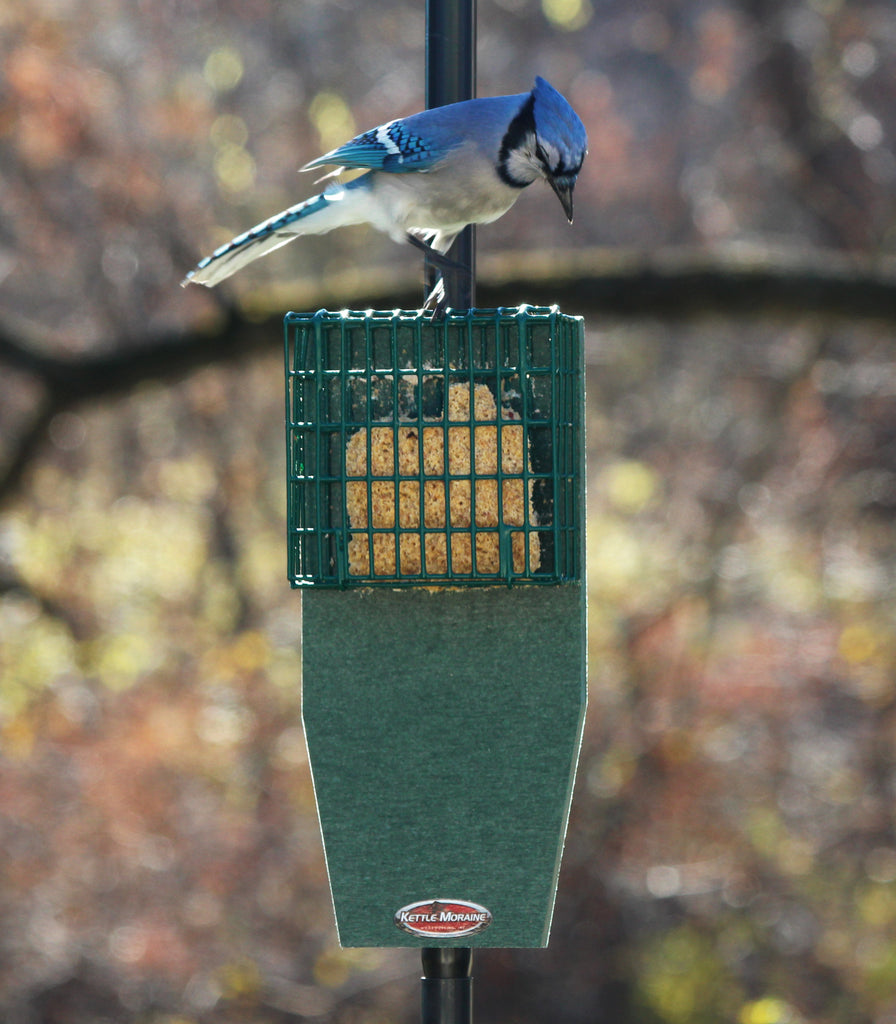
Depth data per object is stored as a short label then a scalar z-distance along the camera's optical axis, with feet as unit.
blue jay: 23.41
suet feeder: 21.21
